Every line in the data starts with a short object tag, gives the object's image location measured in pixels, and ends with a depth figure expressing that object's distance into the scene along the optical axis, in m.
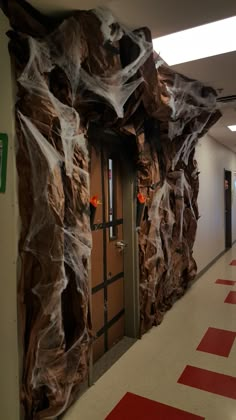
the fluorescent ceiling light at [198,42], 2.12
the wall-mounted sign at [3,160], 1.52
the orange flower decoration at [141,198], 3.03
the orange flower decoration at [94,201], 2.23
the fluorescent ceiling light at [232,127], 5.03
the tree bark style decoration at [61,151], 1.59
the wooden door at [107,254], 2.59
